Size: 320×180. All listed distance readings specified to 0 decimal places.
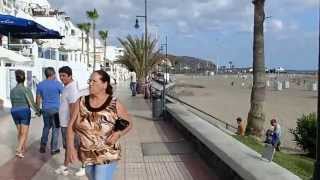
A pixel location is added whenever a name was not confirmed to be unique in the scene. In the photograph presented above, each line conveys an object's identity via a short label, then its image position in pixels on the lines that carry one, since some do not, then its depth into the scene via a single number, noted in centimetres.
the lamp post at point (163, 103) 870
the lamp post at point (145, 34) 2073
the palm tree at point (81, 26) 4836
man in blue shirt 486
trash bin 878
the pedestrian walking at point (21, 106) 479
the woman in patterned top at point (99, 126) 240
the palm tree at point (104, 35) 5628
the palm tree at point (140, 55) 2229
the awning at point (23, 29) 1075
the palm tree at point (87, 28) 4740
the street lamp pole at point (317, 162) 178
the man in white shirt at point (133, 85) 1848
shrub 653
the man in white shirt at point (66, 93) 416
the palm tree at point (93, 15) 4631
